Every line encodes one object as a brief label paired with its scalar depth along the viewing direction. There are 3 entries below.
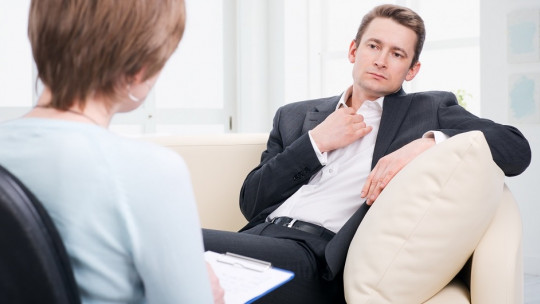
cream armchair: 2.06
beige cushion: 1.27
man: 1.55
